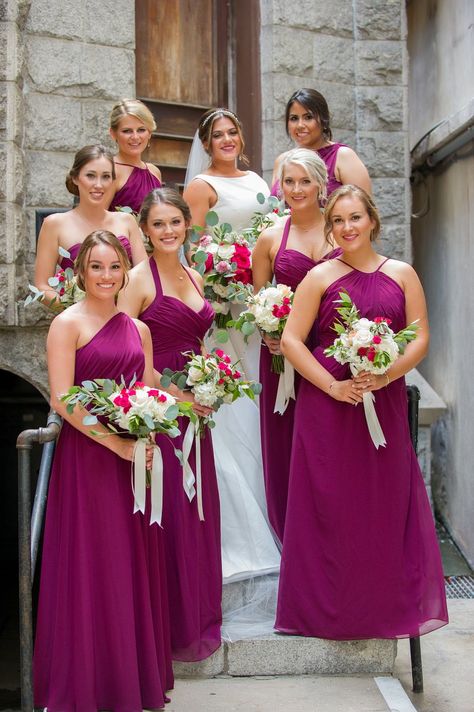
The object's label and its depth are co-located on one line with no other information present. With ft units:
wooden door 24.08
